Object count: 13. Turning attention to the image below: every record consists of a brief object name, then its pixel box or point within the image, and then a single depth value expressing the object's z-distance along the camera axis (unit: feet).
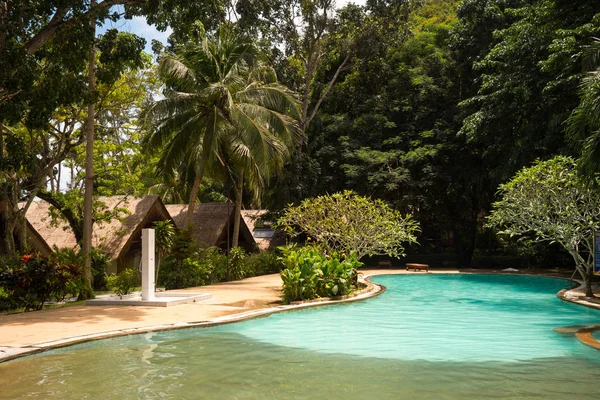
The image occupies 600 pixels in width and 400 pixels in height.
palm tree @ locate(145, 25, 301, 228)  70.90
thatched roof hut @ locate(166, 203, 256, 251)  91.04
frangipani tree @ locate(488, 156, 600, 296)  51.00
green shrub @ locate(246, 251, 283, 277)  83.94
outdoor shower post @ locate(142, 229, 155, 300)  48.63
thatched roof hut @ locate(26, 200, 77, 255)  77.46
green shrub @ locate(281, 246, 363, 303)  51.93
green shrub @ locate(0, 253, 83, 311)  43.39
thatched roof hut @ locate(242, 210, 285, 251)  107.04
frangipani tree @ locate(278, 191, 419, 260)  65.16
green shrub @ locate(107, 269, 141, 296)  54.48
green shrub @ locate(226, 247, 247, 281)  77.77
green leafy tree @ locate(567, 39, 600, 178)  34.81
